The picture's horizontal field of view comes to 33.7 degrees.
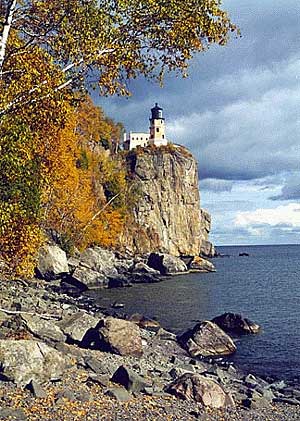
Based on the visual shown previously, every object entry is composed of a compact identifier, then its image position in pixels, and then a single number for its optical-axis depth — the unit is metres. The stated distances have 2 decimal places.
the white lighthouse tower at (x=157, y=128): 120.78
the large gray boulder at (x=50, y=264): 46.18
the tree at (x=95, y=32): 11.60
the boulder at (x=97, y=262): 57.51
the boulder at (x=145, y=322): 29.74
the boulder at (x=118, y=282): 53.75
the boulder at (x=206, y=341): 24.58
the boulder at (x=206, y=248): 125.19
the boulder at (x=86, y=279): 49.16
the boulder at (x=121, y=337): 19.06
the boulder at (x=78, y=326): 19.73
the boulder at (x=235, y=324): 30.78
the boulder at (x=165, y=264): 75.50
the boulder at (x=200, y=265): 85.44
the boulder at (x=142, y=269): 66.38
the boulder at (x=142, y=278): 61.10
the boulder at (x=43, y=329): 18.08
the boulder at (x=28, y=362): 12.37
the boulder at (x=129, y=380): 13.00
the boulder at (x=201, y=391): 12.88
